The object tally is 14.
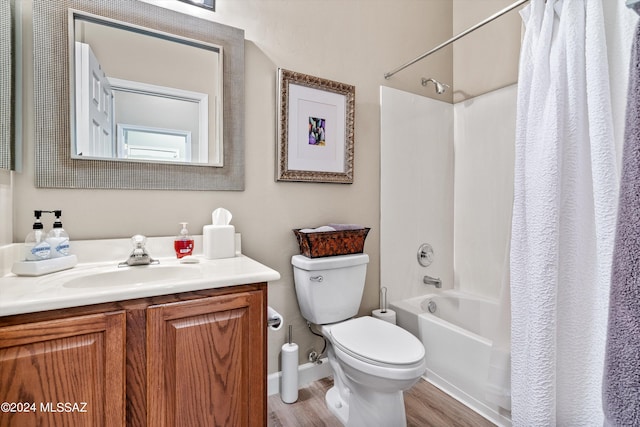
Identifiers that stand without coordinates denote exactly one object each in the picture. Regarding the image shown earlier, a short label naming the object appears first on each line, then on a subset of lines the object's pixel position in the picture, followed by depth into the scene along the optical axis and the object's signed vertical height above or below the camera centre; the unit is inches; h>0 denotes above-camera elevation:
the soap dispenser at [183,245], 53.2 -6.2
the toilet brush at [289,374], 64.1 -34.5
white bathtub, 60.6 -29.5
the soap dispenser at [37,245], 40.7 -4.9
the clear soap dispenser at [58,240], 43.0 -4.4
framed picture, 66.3 +18.5
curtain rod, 52.2 +35.8
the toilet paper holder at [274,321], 48.5 -17.6
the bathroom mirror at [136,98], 47.3 +19.2
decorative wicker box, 63.4 -6.9
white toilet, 48.4 -23.3
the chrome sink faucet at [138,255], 48.7 -7.4
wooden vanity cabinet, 30.6 -17.0
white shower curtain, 39.4 -3.8
